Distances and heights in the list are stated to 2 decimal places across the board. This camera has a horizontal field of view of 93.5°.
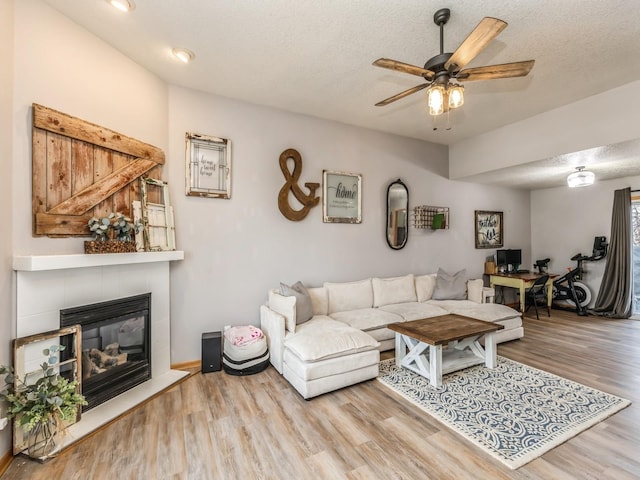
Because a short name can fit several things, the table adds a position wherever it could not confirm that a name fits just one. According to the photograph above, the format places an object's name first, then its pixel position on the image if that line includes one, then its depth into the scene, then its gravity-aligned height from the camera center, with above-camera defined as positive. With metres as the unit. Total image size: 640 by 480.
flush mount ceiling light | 3.96 +0.79
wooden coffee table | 2.78 -1.11
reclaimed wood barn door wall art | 2.08 +0.50
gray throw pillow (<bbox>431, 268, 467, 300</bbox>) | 4.48 -0.74
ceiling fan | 1.96 +1.13
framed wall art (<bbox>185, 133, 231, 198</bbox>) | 3.24 +0.78
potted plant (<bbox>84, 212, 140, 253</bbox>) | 2.31 +0.01
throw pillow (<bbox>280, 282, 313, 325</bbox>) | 3.27 -0.70
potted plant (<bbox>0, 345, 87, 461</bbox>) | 1.80 -1.04
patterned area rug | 2.03 -1.36
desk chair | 5.11 -0.85
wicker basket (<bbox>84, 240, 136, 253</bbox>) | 2.27 -0.08
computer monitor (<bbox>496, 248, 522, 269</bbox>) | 5.73 -0.39
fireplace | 2.32 -0.93
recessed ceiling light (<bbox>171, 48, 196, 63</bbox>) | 2.59 +1.60
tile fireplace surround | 1.98 -0.44
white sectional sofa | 2.67 -0.95
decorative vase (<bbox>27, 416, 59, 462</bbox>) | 1.87 -1.30
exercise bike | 5.43 -0.89
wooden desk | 5.12 -0.76
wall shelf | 4.82 +0.33
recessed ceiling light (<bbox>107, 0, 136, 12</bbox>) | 2.04 +1.59
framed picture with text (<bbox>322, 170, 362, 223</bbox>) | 4.07 +0.55
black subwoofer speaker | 3.07 -1.20
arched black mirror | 4.60 +0.35
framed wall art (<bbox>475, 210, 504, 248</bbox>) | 5.54 +0.16
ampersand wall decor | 3.72 +0.57
